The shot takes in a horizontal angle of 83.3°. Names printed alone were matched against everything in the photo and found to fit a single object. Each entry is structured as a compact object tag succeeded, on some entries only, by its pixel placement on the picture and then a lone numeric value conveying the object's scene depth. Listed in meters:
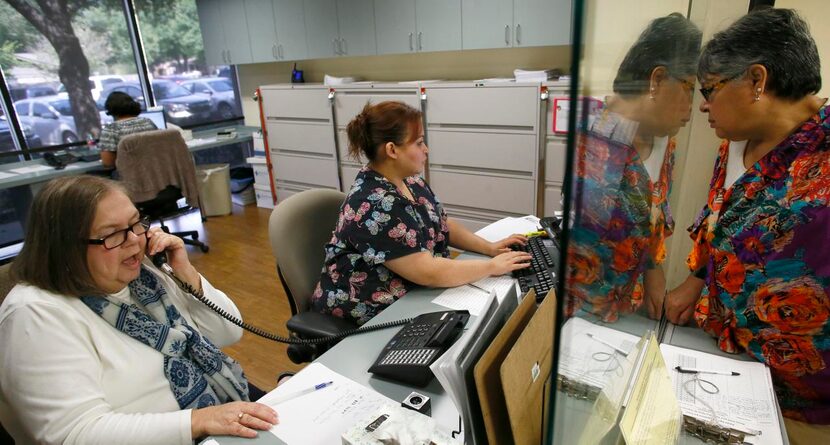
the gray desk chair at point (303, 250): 1.54
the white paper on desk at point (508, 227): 2.03
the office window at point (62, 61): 4.09
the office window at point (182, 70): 5.07
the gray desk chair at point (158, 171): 3.48
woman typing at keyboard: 1.51
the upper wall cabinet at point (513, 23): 3.17
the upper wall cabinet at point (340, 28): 3.98
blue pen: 1.09
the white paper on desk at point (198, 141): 4.62
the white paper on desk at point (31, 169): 3.80
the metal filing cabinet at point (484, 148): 3.39
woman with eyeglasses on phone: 0.96
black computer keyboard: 1.47
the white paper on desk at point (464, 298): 1.45
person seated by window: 3.70
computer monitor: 4.34
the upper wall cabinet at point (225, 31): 4.81
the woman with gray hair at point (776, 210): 0.94
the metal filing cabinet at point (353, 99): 3.82
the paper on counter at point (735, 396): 0.91
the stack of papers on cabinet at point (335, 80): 4.34
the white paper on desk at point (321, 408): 0.98
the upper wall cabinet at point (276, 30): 4.41
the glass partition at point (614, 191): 0.37
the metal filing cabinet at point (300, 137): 4.41
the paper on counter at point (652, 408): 0.74
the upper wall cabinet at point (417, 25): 3.57
